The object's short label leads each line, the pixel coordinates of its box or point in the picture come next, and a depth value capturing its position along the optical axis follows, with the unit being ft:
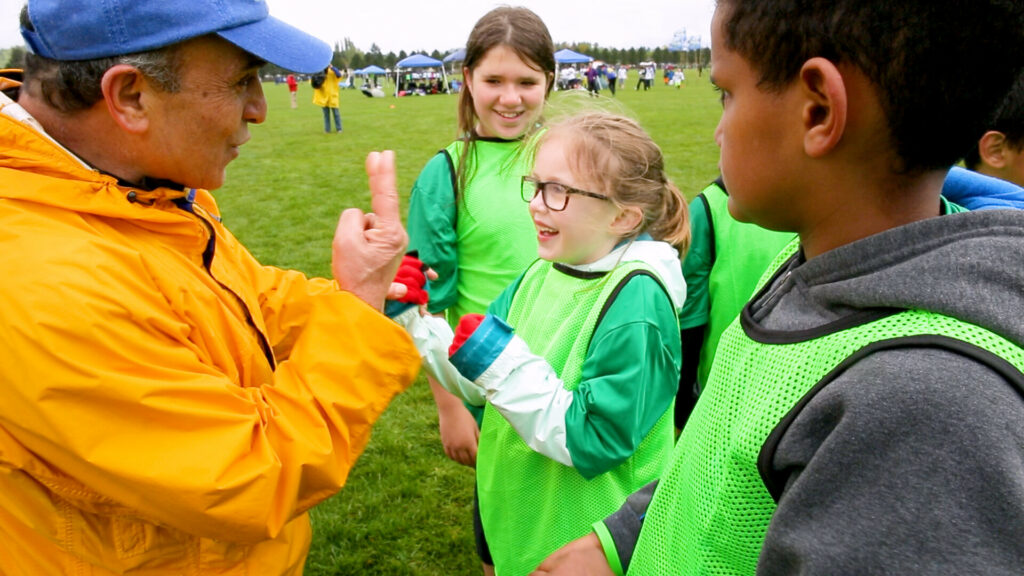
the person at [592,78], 133.19
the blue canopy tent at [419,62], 172.45
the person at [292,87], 106.93
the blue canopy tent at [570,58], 173.66
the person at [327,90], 62.28
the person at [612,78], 126.78
